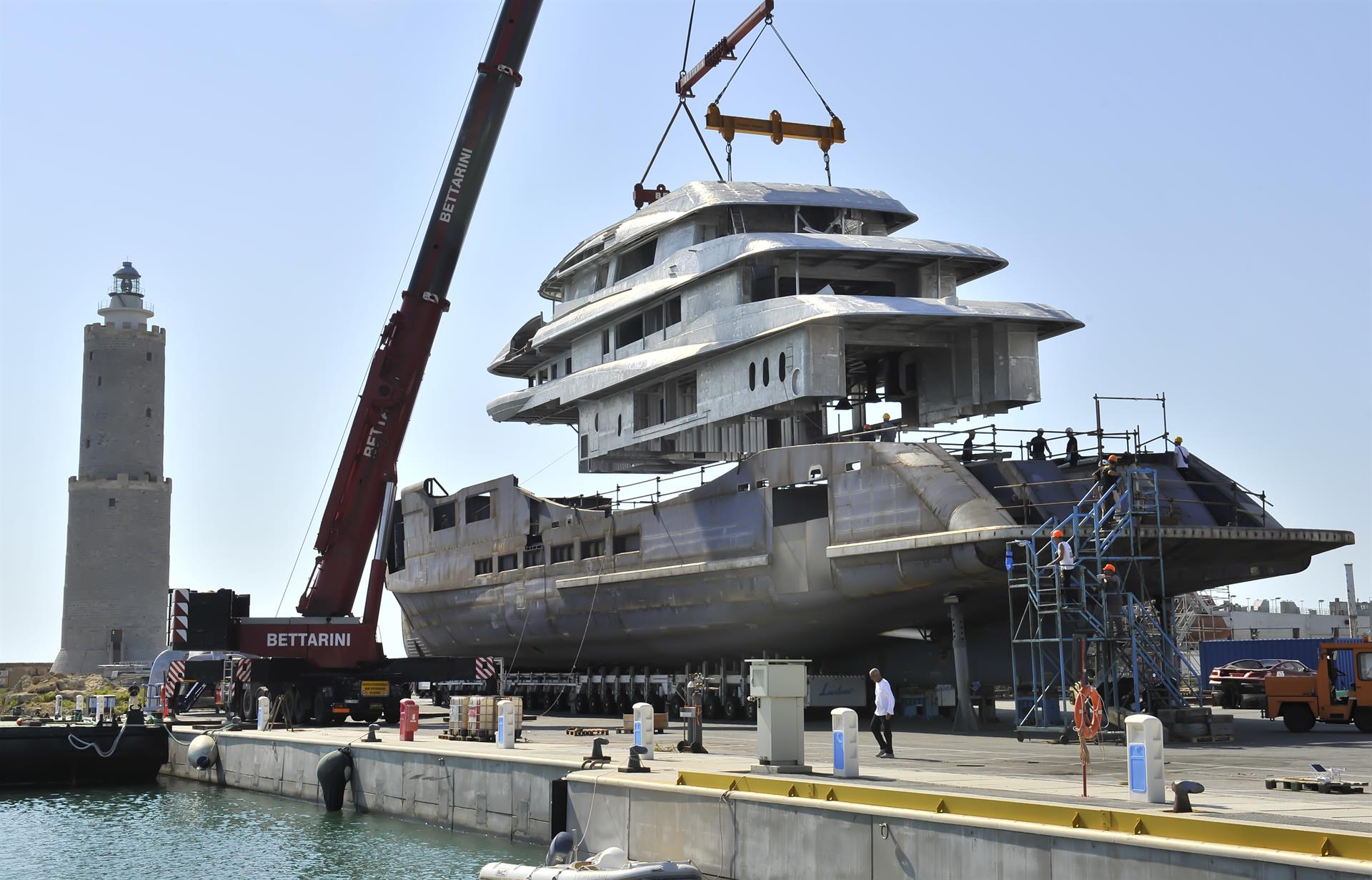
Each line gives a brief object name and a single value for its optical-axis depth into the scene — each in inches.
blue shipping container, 1750.7
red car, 1423.5
